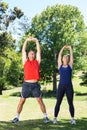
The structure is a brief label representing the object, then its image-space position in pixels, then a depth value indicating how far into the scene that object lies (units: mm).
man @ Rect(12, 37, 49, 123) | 7320
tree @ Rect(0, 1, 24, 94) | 30147
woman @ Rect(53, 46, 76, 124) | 7399
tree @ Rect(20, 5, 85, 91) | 34789
